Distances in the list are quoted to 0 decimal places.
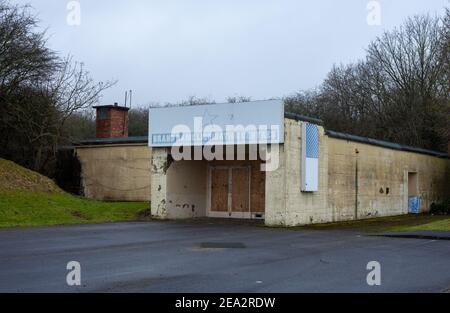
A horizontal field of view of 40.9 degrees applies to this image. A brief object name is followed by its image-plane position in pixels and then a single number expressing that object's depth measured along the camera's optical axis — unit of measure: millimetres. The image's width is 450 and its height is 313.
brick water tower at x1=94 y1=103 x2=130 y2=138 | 39938
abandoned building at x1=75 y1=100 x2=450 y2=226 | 23375
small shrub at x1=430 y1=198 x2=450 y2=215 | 36806
